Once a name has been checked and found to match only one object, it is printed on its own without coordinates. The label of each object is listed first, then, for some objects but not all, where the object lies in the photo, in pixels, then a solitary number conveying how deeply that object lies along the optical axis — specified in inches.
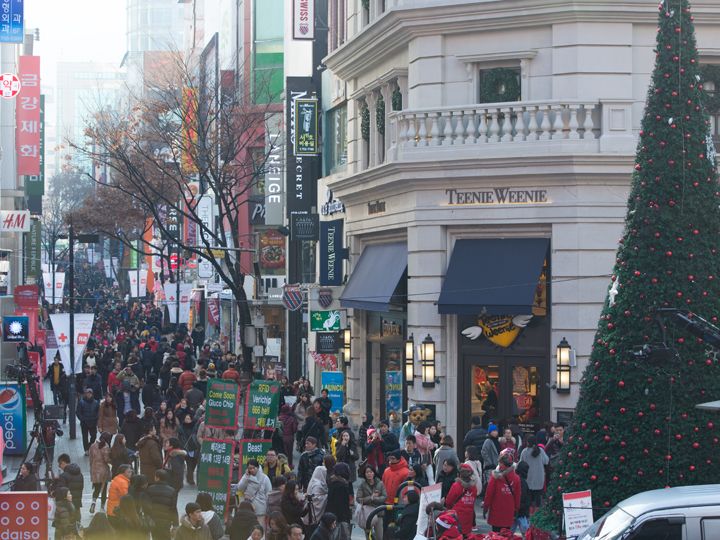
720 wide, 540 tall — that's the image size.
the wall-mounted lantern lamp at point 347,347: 1279.5
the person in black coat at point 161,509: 655.1
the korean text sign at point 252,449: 819.4
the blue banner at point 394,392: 1171.3
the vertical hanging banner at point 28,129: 2416.3
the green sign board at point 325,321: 1320.1
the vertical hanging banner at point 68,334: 1310.3
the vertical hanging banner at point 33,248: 2728.8
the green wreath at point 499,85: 1027.3
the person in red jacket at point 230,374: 1262.9
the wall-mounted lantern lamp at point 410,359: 1043.9
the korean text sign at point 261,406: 832.3
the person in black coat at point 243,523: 632.4
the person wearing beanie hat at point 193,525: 585.0
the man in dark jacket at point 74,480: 735.7
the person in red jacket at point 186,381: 1264.8
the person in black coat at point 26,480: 734.5
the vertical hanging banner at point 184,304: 2386.8
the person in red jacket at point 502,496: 714.8
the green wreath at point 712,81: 1000.9
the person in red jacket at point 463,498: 679.1
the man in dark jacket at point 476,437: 872.3
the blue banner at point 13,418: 1087.6
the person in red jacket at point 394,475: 733.3
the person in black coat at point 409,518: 645.9
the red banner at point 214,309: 2238.3
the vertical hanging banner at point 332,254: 1318.9
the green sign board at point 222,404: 838.5
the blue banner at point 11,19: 1382.9
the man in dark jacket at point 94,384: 1294.3
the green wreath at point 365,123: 1249.4
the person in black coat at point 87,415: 1144.8
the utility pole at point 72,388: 1282.0
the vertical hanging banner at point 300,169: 1539.1
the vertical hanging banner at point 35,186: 3144.7
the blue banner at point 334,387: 1214.9
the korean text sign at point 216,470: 811.4
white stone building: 976.9
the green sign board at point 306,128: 1497.3
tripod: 921.3
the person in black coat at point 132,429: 1035.9
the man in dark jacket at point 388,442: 863.1
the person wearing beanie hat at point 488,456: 844.0
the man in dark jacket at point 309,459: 790.5
